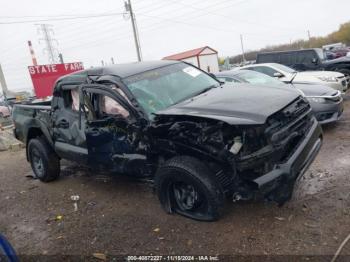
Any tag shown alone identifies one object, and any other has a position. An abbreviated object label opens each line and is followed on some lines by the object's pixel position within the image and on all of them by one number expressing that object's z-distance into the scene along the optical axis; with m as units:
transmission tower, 49.61
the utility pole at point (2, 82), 21.80
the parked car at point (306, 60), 10.72
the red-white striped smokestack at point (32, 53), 34.68
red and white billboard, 16.38
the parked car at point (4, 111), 19.10
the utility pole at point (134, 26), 23.03
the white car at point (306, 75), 8.30
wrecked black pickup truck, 2.96
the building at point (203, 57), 28.23
